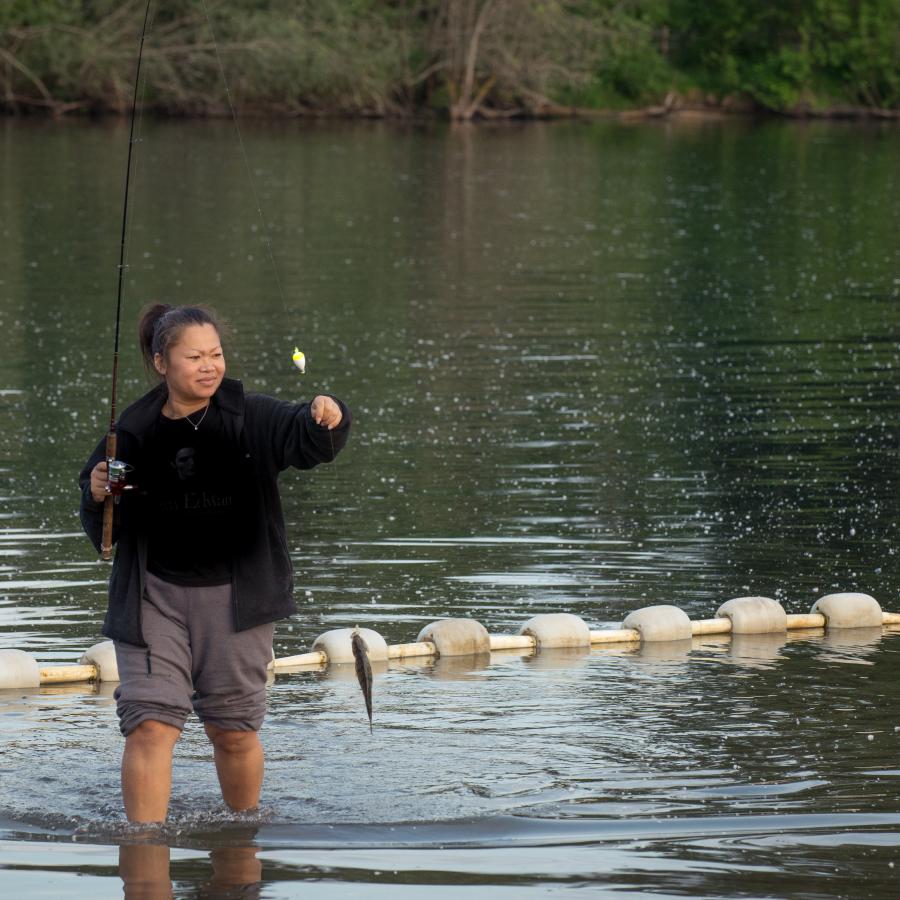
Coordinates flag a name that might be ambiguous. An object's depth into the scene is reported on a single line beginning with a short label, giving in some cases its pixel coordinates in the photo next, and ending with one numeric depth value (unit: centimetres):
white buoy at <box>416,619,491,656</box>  1612
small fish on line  1166
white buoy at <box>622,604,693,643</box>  1656
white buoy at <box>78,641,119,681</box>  1530
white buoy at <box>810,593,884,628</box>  1692
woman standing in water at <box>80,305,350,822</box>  1092
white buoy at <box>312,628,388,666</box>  1577
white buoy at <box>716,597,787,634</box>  1680
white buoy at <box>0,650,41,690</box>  1506
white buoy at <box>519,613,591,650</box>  1639
